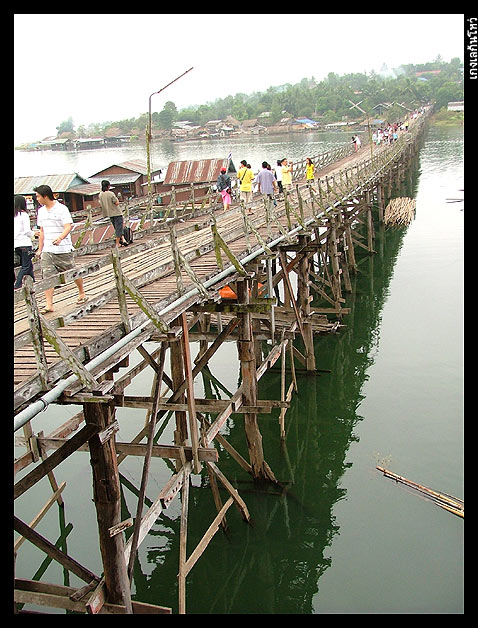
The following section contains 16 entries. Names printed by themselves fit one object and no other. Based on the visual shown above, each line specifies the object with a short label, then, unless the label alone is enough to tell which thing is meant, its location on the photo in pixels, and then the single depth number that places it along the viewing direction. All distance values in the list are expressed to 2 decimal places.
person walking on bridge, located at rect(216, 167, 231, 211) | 14.99
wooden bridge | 5.04
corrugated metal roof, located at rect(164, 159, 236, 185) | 25.75
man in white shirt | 6.46
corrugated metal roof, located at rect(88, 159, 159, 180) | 27.15
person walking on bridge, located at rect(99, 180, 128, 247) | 10.34
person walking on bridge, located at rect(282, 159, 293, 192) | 19.44
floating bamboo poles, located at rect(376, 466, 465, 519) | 9.17
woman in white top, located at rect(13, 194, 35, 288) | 7.76
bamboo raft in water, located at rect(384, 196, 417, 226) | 30.34
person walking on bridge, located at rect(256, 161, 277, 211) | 15.18
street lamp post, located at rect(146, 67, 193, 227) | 13.66
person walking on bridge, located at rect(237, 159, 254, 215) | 15.08
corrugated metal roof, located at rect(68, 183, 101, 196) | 23.58
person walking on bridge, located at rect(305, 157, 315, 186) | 22.66
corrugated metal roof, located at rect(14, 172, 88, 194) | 23.67
